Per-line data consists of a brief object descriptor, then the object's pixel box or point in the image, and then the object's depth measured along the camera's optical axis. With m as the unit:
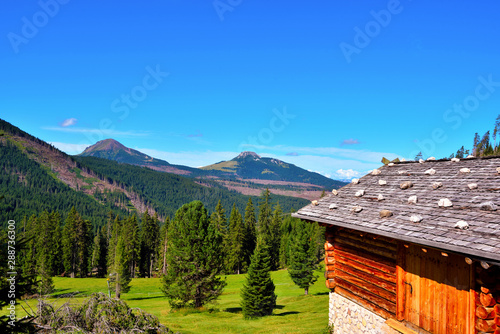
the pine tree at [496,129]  109.69
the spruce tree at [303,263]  43.28
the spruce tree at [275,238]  82.68
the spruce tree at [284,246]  77.25
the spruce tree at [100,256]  81.12
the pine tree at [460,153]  112.10
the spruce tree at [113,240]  71.21
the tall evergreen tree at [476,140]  124.50
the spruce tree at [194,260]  27.39
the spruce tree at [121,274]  44.06
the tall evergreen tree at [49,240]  67.06
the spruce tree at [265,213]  87.79
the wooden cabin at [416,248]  7.79
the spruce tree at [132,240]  73.94
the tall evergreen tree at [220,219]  73.69
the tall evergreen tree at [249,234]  75.93
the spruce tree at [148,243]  80.25
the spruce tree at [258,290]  28.11
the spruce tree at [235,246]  71.50
